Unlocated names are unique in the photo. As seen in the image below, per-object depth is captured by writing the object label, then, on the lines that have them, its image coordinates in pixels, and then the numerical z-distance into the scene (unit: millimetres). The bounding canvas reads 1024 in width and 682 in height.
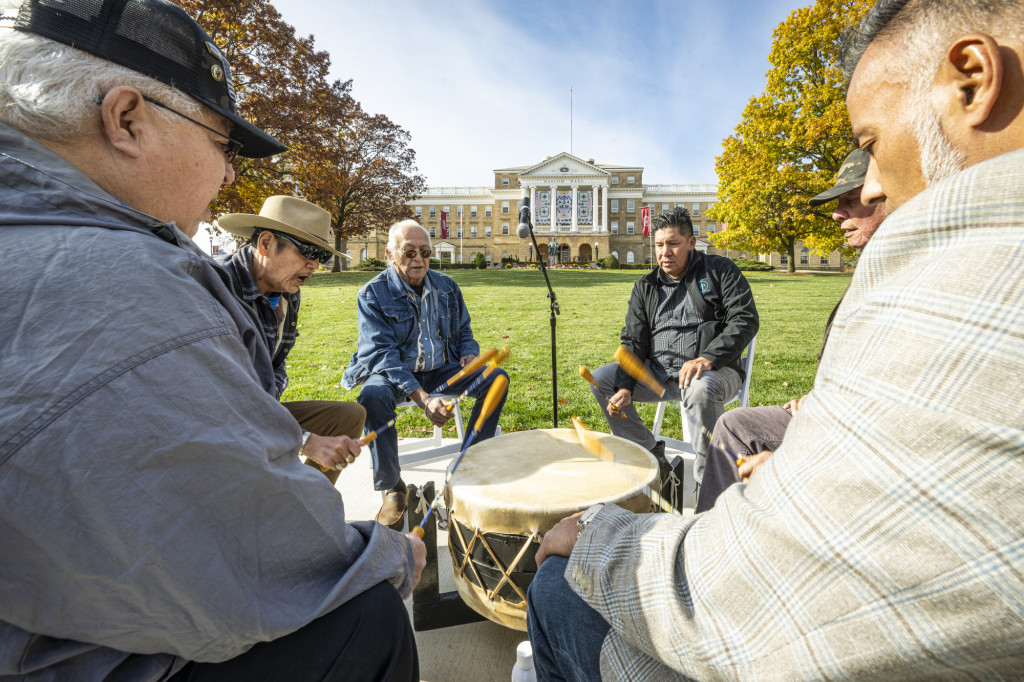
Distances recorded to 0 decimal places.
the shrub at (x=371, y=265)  30803
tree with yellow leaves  17344
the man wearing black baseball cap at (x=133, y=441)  838
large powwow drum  1928
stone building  61406
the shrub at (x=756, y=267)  33962
